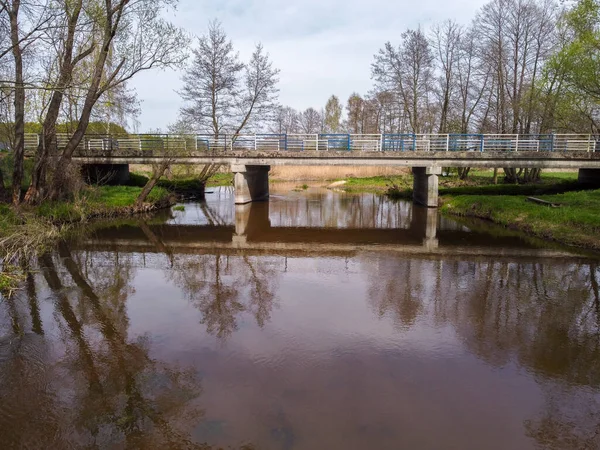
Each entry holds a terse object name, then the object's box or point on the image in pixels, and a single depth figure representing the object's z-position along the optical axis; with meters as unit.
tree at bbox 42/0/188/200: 17.45
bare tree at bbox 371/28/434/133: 32.94
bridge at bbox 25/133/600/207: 22.92
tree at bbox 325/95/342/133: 62.69
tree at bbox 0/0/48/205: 14.19
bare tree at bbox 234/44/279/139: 34.22
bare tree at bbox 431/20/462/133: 33.00
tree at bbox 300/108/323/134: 73.51
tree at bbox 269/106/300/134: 74.25
